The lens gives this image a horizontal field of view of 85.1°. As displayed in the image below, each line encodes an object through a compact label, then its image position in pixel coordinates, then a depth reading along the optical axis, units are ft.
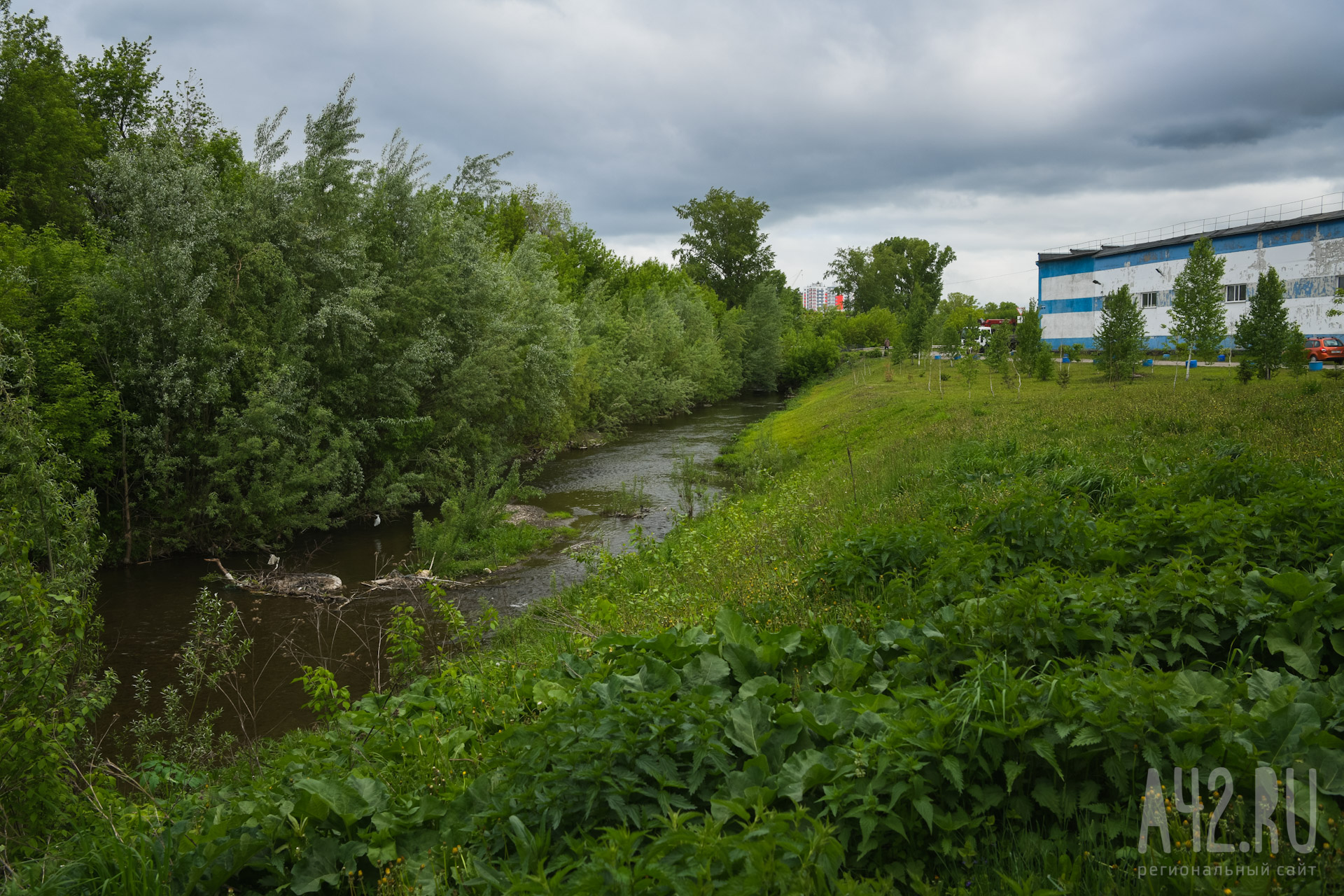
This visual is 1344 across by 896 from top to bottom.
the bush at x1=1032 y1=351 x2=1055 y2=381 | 117.91
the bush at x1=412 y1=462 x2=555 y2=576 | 51.57
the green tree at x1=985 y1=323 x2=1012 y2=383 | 120.47
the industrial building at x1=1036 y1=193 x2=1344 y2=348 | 134.62
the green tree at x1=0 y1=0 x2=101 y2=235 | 79.15
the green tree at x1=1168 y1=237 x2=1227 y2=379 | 99.66
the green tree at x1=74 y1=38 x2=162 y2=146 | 99.45
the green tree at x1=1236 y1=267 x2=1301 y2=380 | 86.02
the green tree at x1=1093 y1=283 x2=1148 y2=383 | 105.19
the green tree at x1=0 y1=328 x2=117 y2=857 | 14.71
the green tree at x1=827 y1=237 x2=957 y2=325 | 374.22
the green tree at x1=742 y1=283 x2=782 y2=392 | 204.23
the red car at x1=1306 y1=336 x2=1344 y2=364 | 112.06
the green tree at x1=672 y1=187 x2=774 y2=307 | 268.82
